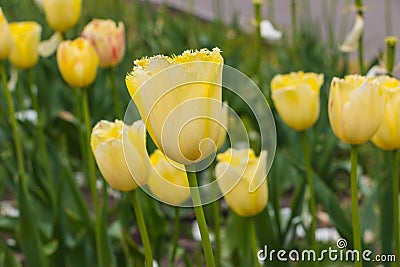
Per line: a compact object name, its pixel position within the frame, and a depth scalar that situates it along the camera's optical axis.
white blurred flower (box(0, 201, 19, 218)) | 2.17
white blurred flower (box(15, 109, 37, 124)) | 2.24
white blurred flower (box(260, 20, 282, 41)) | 2.05
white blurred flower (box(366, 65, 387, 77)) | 1.63
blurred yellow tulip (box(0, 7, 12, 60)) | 1.64
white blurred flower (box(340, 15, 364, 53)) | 1.71
